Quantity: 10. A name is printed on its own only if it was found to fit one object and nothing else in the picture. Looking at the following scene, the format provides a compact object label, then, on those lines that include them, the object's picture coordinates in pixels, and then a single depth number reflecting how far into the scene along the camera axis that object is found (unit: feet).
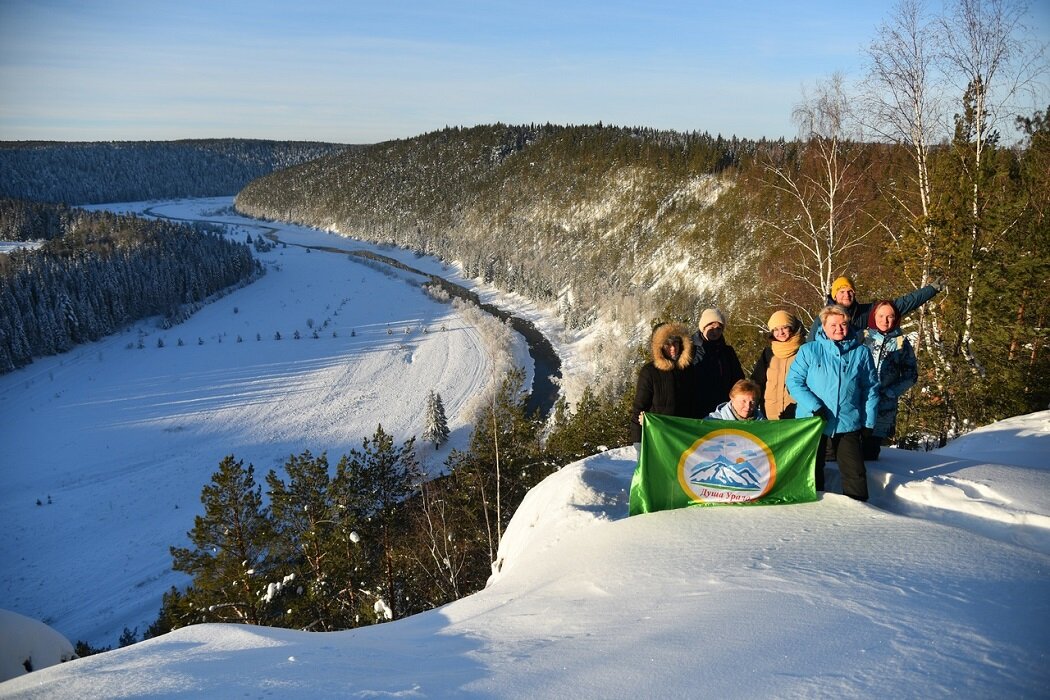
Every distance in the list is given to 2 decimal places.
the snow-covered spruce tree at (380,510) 41.93
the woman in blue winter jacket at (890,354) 19.20
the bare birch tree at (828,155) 40.81
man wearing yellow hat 21.82
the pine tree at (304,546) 38.34
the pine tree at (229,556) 36.27
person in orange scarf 19.88
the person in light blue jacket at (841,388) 17.48
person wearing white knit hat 20.62
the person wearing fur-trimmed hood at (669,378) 19.67
